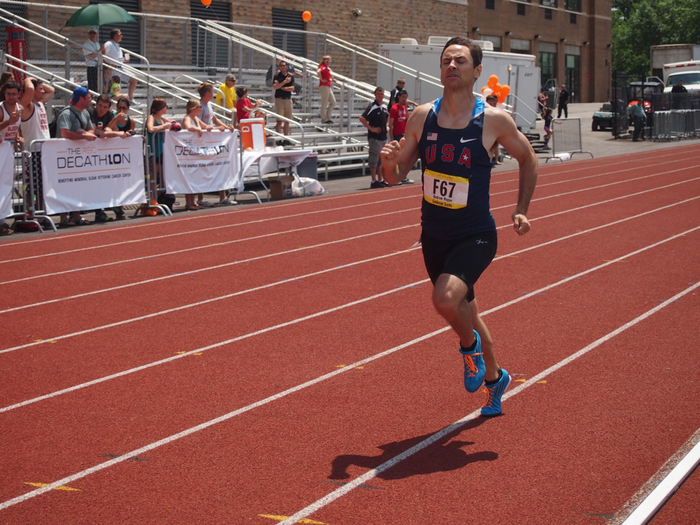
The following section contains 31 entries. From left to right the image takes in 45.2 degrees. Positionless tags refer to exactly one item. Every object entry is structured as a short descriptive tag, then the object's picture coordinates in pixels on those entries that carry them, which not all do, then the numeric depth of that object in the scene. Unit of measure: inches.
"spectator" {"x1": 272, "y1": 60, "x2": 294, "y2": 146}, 794.2
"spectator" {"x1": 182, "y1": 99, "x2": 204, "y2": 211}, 575.2
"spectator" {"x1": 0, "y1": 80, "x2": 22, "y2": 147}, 453.1
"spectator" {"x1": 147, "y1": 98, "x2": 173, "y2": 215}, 549.6
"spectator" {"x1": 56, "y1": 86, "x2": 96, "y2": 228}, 485.1
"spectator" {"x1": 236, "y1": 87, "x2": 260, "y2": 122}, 694.5
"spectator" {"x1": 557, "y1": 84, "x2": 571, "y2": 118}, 1641.2
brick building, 971.9
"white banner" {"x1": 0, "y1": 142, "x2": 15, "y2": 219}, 456.1
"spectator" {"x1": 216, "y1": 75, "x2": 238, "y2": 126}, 736.7
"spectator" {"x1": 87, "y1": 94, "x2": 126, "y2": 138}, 504.1
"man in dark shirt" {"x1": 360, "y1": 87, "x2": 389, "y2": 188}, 714.2
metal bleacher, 718.5
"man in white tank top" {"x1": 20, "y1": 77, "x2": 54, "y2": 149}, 479.8
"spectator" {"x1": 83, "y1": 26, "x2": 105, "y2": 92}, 670.5
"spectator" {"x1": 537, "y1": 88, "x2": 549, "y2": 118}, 1448.5
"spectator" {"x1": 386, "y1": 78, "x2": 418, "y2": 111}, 738.8
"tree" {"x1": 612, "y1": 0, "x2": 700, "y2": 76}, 2827.3
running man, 174.7
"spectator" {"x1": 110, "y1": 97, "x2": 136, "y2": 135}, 515.5
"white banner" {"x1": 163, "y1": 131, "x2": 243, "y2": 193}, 561.8
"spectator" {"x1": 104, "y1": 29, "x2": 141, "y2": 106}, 697.0
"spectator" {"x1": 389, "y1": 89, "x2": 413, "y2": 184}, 716.0
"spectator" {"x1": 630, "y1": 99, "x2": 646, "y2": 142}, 1270.9
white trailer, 1112.2
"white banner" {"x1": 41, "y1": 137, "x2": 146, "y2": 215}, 482.0
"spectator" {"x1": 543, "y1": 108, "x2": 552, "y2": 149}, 1079.2
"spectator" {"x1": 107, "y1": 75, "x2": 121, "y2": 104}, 681.6
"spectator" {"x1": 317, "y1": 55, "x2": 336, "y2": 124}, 890.1
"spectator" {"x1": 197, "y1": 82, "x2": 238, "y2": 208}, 597.6
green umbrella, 652.7
